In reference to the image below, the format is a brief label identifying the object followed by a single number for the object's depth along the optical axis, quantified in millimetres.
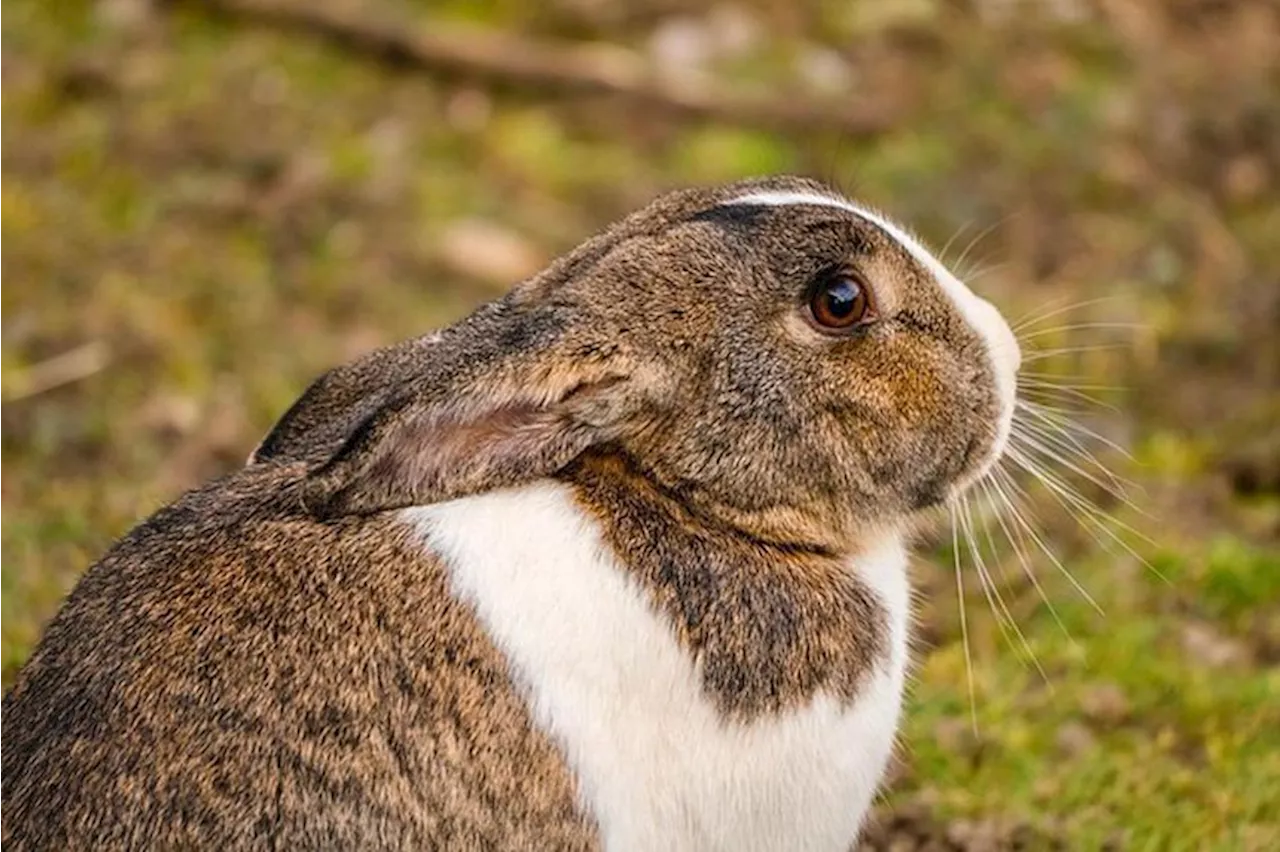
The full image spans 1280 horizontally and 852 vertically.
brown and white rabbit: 7195
